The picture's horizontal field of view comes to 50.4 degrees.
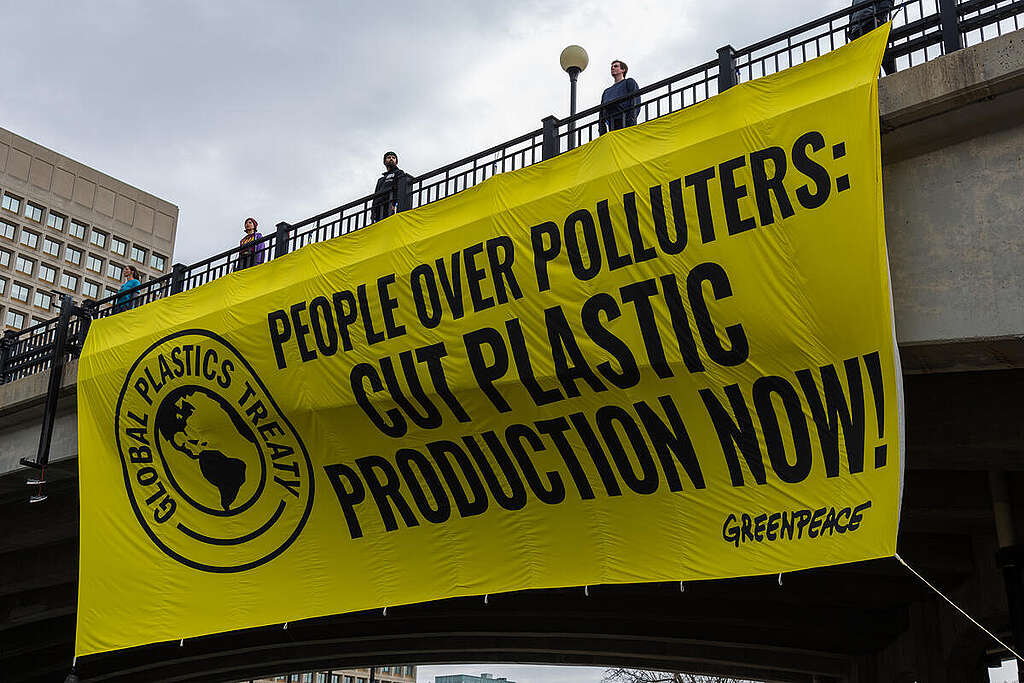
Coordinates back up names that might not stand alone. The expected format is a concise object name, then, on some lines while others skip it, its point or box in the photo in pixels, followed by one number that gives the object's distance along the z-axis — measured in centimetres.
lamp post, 1772
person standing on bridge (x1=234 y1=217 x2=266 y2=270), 1856
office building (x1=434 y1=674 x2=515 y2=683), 16950
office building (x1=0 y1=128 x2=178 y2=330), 8544
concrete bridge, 1086
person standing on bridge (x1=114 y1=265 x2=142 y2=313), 2091
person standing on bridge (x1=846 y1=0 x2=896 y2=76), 1261
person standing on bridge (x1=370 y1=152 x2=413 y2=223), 1688
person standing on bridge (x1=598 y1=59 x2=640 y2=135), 1465
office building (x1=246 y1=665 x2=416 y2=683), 10650
